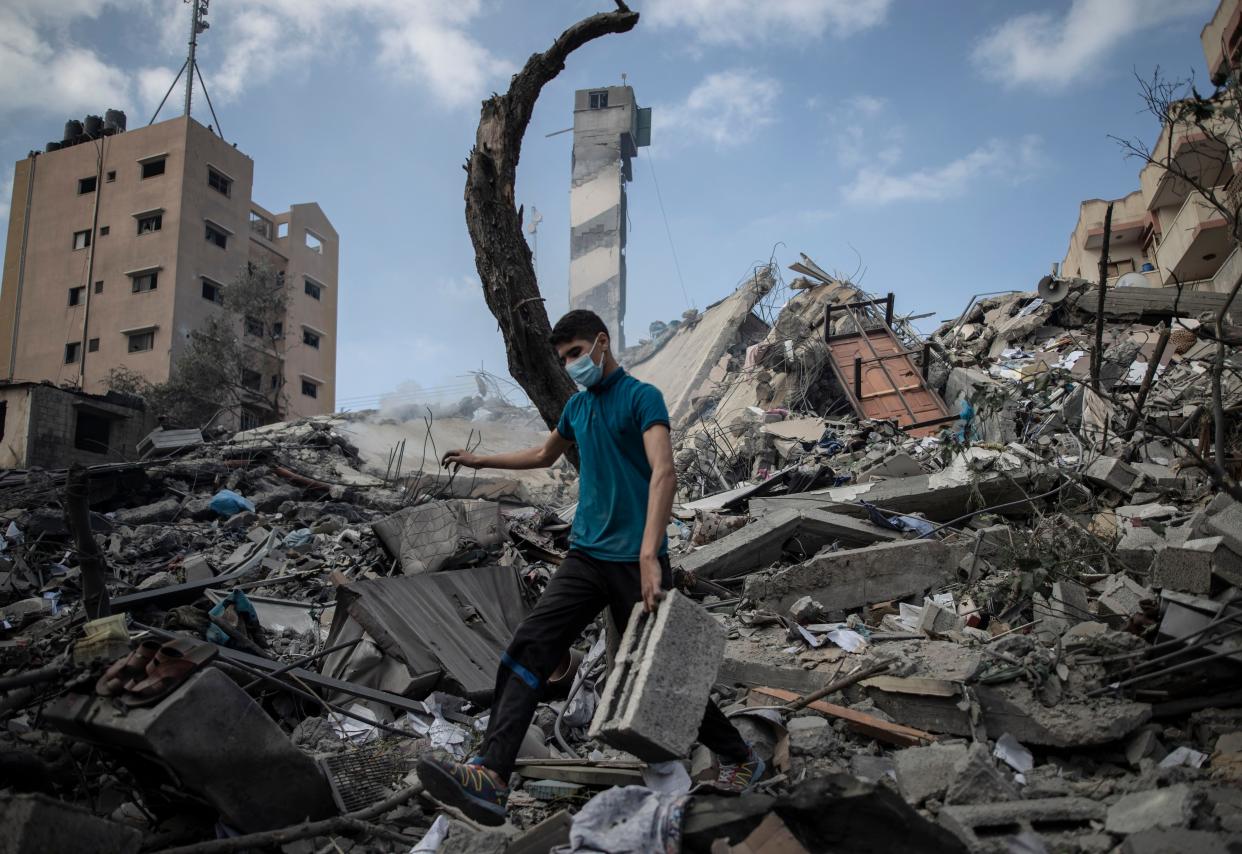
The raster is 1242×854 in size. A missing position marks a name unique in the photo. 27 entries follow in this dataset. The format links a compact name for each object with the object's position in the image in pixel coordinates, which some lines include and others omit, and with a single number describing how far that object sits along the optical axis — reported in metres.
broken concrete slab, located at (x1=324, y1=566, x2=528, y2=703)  4.20
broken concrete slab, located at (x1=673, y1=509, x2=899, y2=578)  5.41
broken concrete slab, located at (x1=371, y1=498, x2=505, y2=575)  5.53
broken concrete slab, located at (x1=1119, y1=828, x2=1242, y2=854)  1.98
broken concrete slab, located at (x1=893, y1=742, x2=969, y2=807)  2.73
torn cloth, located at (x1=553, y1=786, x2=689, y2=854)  2.16
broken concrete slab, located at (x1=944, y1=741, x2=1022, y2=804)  2.61
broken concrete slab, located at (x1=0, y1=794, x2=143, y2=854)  2.07
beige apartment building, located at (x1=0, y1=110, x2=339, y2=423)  26.45
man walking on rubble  2.66
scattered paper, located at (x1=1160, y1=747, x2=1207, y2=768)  2.81
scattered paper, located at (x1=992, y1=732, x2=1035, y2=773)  3.02
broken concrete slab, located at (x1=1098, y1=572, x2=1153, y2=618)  3.73
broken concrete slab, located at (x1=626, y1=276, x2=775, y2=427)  17.75
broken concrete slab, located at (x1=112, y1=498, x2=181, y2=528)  9.78
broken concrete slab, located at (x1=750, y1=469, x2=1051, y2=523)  5.95
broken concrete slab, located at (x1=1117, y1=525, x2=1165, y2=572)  4.25
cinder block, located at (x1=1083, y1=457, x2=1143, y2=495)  5.91
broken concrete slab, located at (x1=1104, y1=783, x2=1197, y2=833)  2.20
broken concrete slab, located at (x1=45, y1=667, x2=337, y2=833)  2.41
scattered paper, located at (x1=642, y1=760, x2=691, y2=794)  2.56
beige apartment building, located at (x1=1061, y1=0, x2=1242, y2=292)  14.52
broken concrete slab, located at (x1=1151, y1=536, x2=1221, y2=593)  3.41
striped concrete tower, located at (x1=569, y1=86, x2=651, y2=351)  38.28
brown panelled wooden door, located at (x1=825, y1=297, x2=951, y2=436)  10.86
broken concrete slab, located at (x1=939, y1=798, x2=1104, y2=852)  2.36
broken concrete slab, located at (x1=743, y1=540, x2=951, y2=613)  4.78
